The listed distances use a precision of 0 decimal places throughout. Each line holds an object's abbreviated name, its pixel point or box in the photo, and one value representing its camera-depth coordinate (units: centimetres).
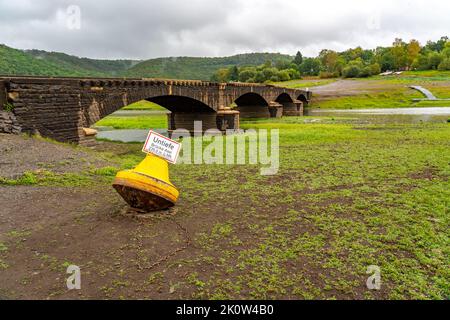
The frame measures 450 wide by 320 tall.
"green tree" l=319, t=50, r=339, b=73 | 14592
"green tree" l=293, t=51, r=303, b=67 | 16752
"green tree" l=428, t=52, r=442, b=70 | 11335
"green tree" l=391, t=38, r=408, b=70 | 12206
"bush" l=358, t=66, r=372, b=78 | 11375
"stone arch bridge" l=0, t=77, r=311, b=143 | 1303
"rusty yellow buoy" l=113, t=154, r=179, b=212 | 701
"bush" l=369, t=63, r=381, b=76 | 11638
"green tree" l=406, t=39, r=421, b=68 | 12394
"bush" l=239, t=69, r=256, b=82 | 12812
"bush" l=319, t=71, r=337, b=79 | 12512
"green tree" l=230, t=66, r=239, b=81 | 14250
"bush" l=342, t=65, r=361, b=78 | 11456
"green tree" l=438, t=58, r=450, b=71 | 10538
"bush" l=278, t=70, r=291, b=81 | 12325
